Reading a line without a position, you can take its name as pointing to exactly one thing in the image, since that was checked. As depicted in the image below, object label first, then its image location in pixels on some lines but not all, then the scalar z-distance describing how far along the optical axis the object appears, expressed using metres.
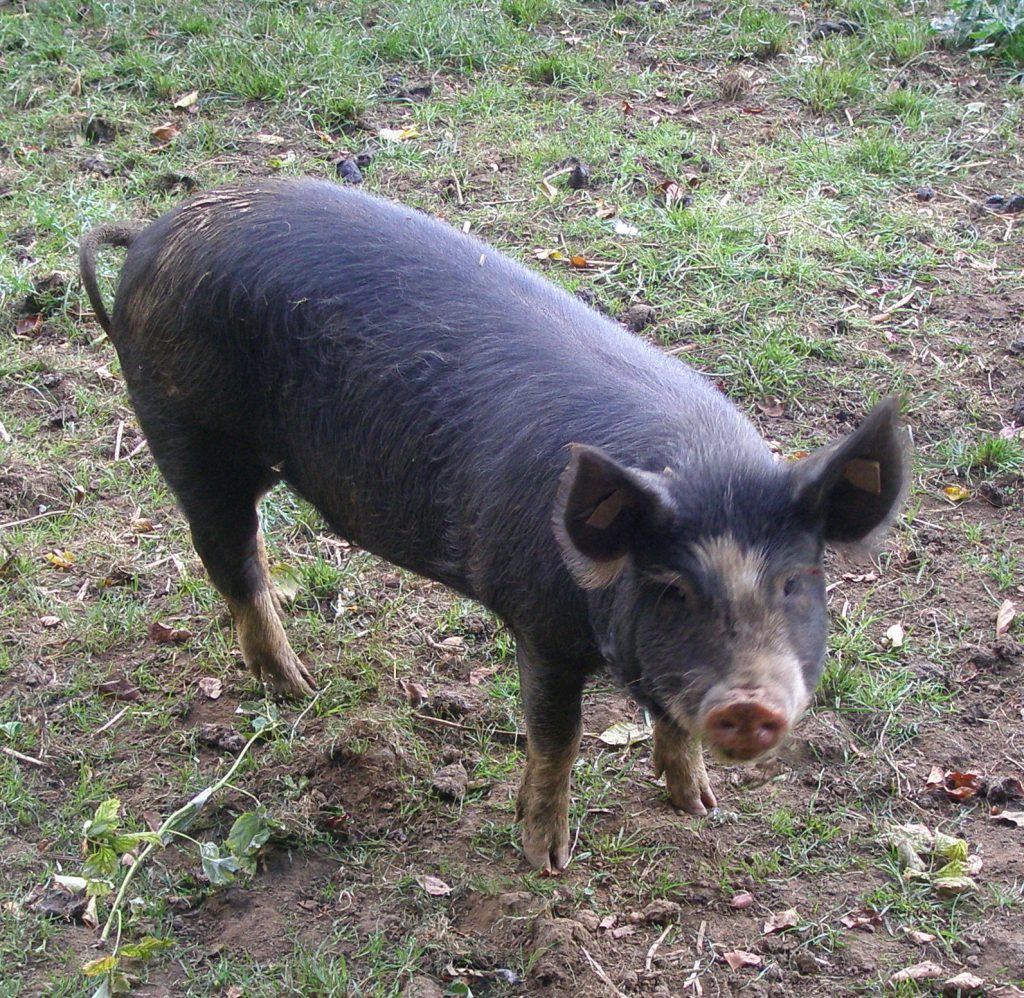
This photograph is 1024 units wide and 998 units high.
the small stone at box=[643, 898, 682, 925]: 3.91
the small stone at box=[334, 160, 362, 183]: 7.27
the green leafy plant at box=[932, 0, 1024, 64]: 8.01
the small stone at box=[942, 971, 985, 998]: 3.59
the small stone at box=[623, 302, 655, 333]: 6.15
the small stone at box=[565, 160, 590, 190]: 7.12
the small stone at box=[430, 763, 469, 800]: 4.33
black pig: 3.08
